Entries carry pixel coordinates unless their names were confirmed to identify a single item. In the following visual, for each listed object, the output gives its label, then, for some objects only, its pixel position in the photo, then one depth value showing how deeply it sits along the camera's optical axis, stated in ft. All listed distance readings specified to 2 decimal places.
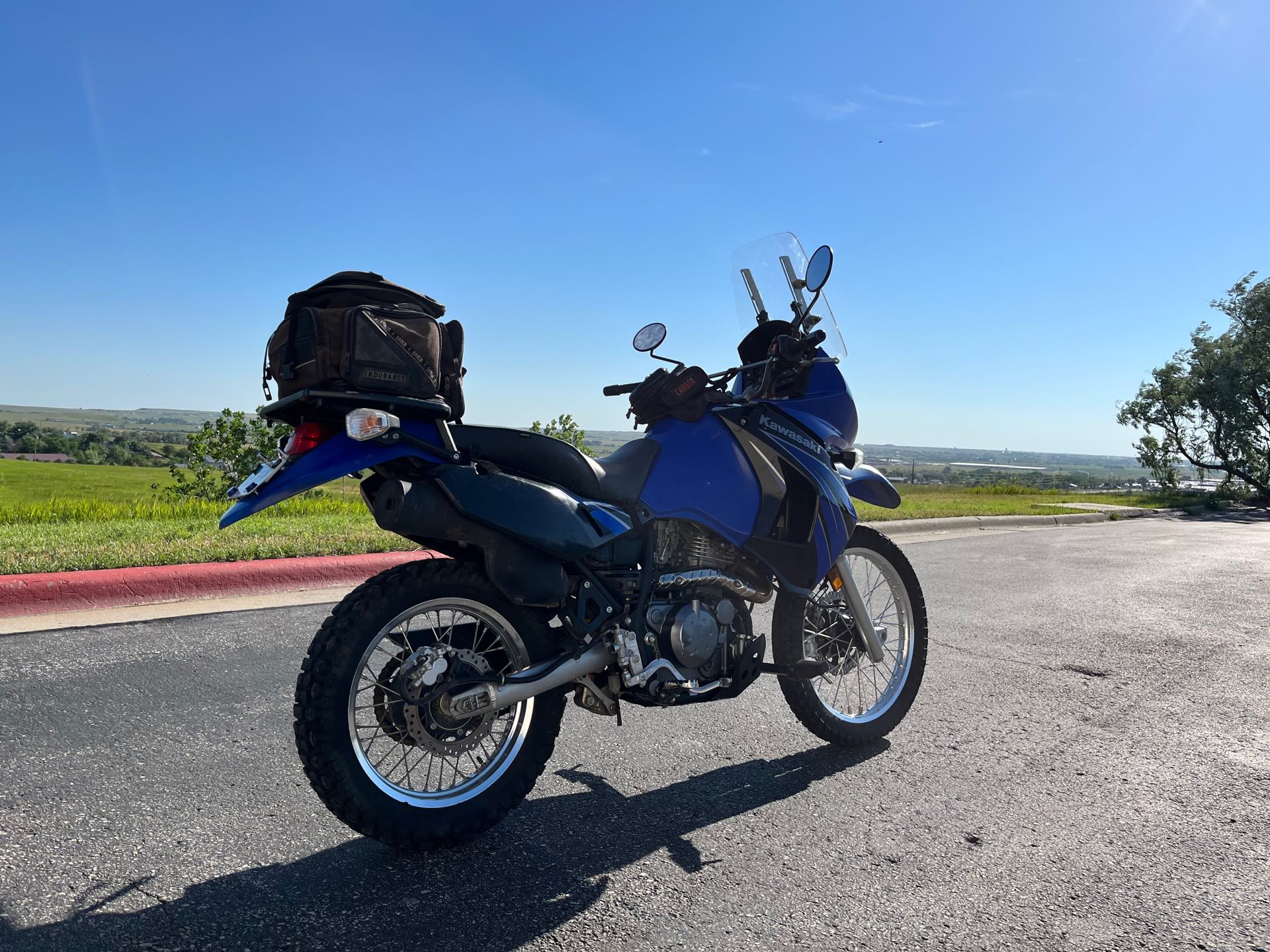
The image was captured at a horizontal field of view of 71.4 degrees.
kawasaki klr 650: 8.52
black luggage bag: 8.38
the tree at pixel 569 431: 49.13
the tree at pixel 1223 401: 86.17
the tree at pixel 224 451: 37.78
